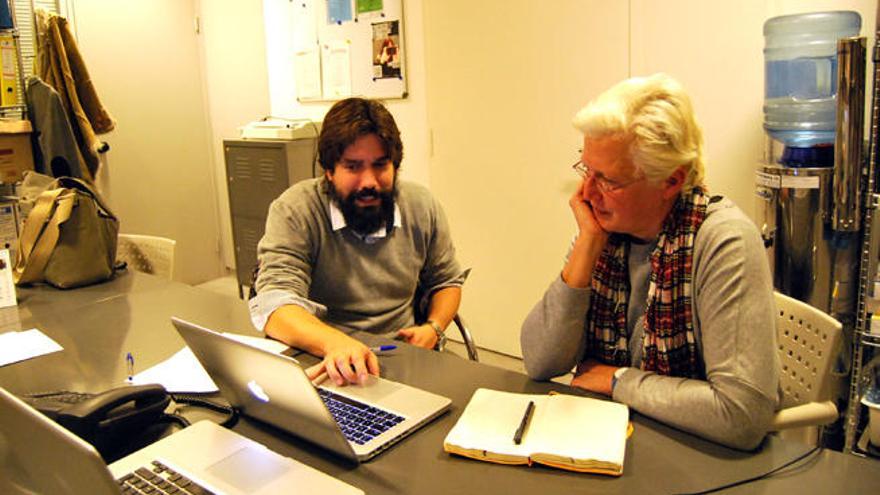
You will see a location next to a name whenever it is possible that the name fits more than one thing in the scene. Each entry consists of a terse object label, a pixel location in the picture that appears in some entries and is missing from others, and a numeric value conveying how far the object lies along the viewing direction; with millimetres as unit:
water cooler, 2260
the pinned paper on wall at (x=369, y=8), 3939
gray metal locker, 4281
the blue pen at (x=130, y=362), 1683
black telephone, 1248
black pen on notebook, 1187
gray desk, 1094
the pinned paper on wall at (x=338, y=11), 4121
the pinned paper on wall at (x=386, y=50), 3918
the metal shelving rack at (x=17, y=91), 3967
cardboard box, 3754
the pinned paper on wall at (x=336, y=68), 4207
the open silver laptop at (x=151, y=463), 834
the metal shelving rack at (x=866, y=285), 2240
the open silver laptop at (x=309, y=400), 1149
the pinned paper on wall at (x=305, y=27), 4363
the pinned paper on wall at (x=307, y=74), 4395
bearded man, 2002
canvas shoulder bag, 2384
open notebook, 1132
